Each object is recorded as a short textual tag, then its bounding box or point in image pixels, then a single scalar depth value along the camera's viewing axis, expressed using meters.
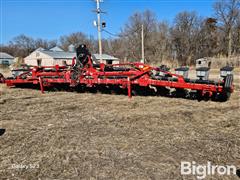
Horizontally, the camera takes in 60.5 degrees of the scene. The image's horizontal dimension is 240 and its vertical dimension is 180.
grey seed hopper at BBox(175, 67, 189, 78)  6.89
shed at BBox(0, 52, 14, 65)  62.39
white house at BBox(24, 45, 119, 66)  35.88
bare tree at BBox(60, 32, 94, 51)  72.75
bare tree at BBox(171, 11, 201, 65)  42.97
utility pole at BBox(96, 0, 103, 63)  16.08
